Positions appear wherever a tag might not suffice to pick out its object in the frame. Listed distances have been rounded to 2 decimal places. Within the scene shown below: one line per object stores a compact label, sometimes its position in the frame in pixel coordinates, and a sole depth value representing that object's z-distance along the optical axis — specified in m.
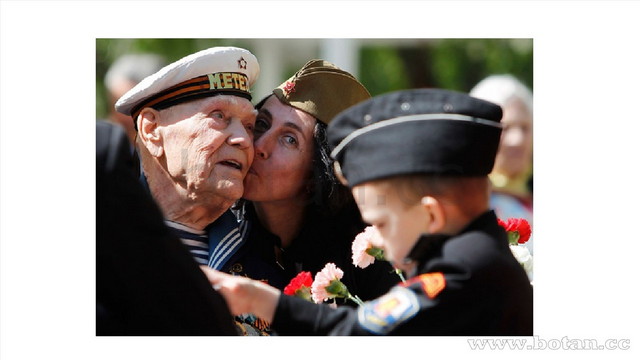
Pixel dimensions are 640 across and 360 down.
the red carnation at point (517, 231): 5.71
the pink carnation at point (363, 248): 5.53
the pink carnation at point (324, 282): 5.48
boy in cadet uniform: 4.43
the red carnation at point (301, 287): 5.51
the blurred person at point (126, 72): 9.20
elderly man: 6.02
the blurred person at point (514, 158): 10.08
